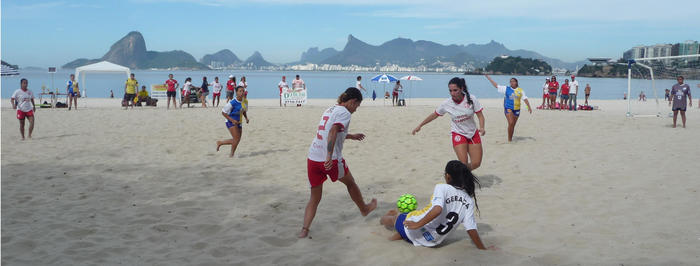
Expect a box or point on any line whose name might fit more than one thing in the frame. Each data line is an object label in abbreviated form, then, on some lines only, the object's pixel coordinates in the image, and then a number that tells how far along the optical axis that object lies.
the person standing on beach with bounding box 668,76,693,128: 13.40
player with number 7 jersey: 4.44
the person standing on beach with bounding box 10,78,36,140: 11.23
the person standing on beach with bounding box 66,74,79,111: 20.06
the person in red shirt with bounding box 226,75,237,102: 20.26
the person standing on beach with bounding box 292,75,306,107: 23.42
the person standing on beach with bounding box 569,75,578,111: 21.23
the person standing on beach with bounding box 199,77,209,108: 22.14
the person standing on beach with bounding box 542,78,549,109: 23.27
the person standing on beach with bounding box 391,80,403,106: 24.59
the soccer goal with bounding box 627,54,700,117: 19.24
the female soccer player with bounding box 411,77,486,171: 6.50
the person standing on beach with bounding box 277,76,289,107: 23.78
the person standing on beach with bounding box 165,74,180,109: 20.30
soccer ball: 5.05
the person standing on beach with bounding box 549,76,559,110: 22.17
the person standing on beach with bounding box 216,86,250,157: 9.04
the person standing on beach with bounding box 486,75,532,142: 10.91
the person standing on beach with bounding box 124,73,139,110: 20.77
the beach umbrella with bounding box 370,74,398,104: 26.95
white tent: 24.97
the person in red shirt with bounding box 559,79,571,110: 21.70
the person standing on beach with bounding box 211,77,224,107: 23.08
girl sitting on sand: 4.11
